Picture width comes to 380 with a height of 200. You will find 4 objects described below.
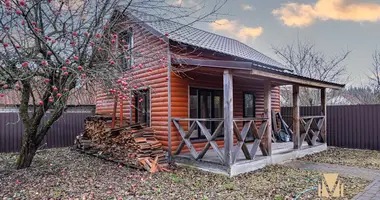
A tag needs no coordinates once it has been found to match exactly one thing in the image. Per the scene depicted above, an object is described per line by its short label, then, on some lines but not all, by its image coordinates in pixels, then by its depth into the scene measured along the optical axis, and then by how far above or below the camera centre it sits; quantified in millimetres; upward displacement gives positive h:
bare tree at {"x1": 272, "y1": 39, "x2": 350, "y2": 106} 17453 +2665
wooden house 5512 +40
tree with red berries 4316 +1152
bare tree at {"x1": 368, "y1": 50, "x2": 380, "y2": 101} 15617 +1713
